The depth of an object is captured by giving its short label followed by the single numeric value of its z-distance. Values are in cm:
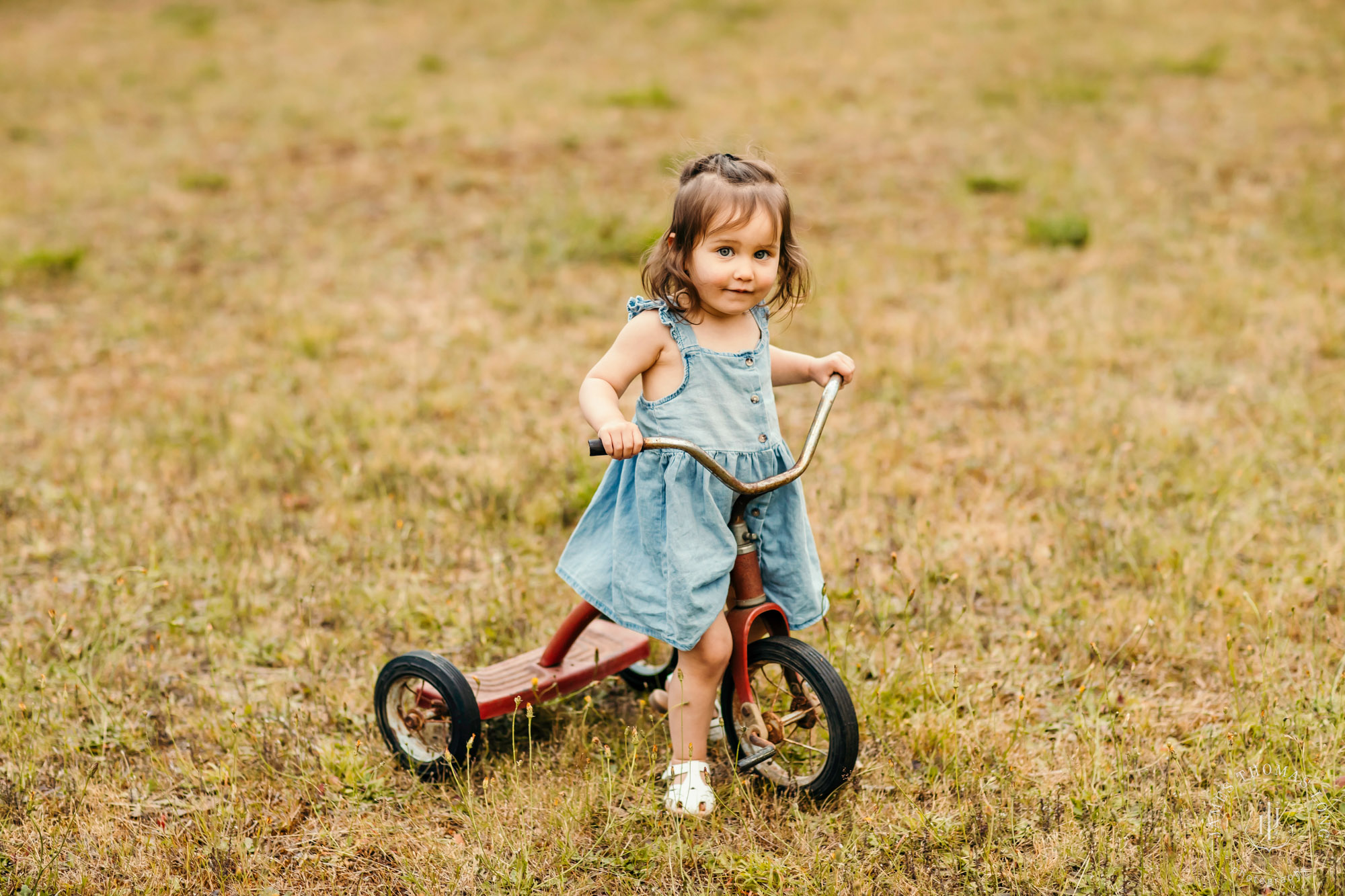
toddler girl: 290
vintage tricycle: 305
